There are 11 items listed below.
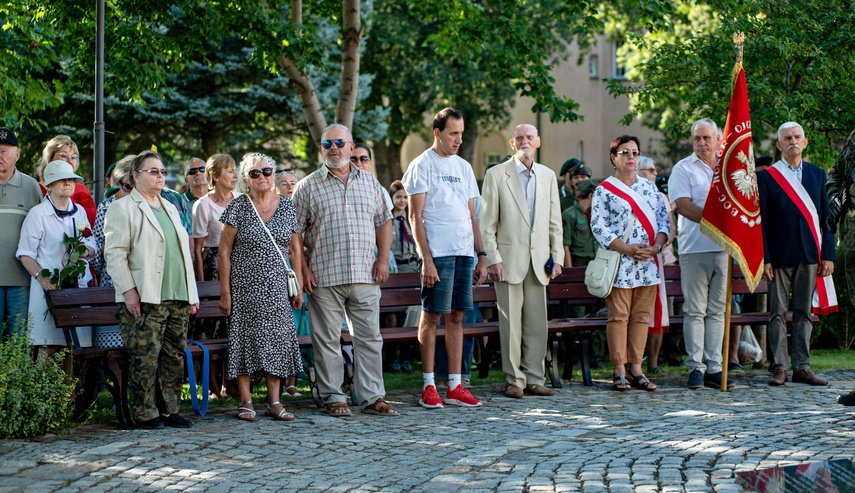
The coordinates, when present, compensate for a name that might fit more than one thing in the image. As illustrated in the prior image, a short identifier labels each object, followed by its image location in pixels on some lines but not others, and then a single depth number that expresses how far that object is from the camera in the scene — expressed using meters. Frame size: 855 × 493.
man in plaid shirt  9.30
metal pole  12.68
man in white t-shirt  9.73
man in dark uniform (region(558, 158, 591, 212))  13.88
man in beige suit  10.36
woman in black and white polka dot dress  9.07
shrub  7.85
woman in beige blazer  8.54
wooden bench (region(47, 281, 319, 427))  8.71
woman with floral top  10.73
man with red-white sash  10.80
